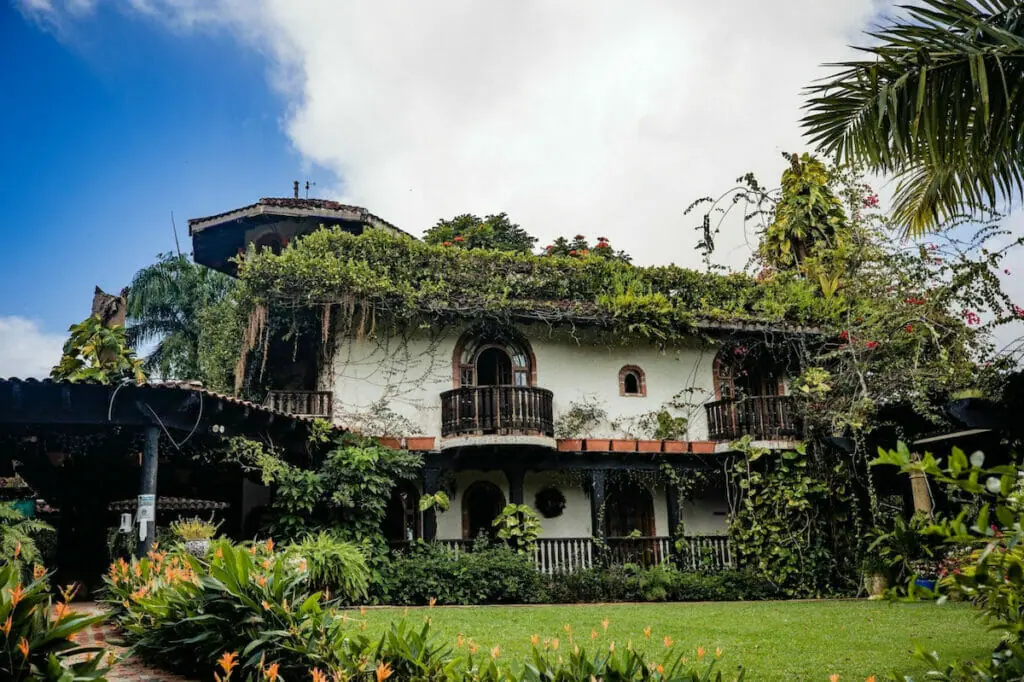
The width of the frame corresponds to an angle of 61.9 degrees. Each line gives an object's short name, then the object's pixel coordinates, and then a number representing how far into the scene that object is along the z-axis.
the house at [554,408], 15.88
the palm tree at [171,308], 31.44
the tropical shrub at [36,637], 3.50
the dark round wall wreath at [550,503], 17.33
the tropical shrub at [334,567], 11.70
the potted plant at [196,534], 9.38
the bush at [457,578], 13.62
